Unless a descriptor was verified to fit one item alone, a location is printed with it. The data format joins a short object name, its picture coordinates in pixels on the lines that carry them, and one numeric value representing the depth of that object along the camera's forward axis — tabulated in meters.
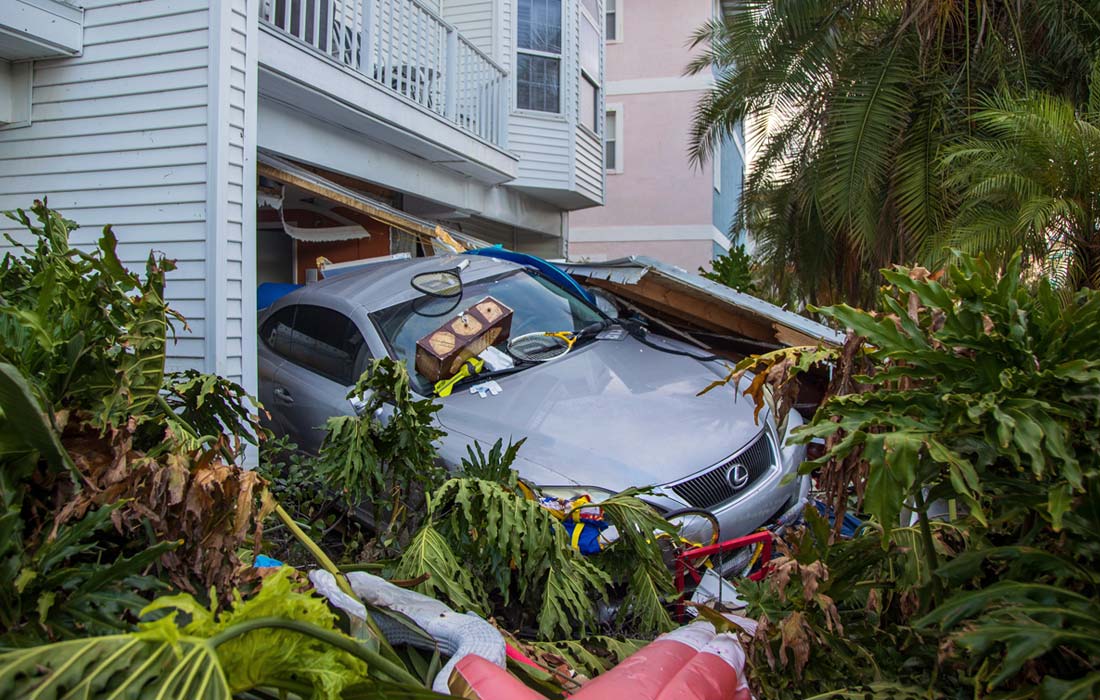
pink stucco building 18.08
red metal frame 3.34
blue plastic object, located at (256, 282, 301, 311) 6.55
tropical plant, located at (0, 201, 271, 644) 1.75
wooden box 4.60
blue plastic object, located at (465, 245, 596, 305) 5.82
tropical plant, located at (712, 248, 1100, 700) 1.73
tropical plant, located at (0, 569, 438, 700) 1.26
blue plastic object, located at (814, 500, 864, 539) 4.36
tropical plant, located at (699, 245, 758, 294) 8.79
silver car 3.90
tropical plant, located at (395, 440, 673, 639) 2.88
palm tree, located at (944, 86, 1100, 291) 5.82
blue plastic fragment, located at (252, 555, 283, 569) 2.60
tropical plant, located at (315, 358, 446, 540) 3.30
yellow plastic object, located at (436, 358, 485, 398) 4.53
